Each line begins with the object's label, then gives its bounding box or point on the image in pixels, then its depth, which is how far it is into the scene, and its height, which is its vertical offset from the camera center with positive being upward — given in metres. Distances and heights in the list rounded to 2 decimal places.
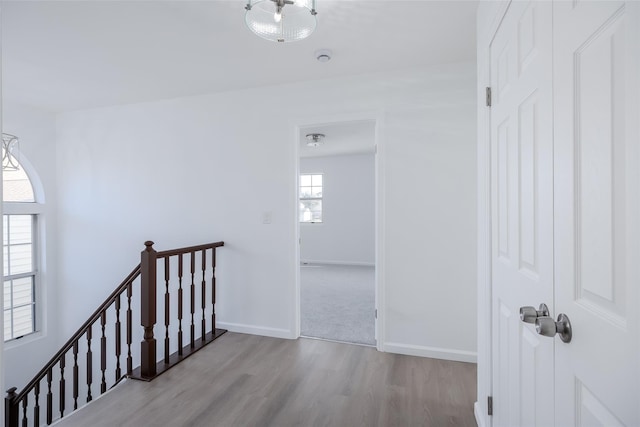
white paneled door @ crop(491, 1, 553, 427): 0.98 +0.02
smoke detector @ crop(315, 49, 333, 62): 2.53 +1.24
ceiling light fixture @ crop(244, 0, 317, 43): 1.74 +1.06
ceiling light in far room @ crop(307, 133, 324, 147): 5.18 +1.23
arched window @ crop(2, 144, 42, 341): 3.83 -0.46
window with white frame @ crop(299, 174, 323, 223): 7.53 +0.35
